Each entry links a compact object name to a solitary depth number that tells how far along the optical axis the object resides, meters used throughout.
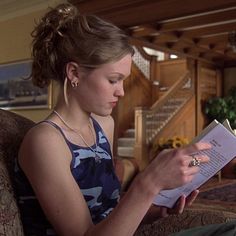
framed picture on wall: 5.10
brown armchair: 0.99
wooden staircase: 7.54
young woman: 0.86
